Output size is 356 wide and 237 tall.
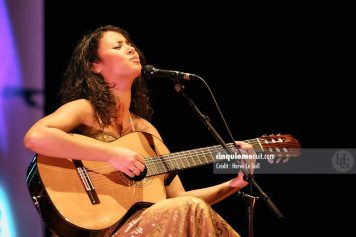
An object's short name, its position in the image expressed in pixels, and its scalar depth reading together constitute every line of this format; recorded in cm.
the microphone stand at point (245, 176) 492
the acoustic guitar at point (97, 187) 490
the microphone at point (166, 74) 511
